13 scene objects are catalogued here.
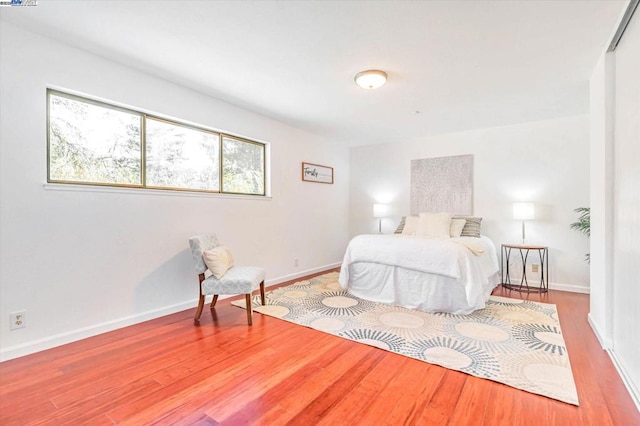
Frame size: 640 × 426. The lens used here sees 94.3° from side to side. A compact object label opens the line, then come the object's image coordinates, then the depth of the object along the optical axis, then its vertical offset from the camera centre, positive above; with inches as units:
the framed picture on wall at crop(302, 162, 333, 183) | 195.6 +26.2
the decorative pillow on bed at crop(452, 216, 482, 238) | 169.0 -9.5
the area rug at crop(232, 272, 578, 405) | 77.1 -42.0
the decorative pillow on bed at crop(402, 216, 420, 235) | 181.0 -9.0
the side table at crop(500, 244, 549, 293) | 158.7 -32.7
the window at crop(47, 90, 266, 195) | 98.7 +24.3
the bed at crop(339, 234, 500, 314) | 118.4 -26.9
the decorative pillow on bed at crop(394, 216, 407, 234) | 192.5 -10.1
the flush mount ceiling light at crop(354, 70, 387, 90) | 108.7 +49.5
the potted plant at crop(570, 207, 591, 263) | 144.5 -6.0
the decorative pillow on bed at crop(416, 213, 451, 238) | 168.6 -8.4
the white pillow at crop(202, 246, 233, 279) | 113.0 -19.6
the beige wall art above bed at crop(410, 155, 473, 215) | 188.2 +17.1
